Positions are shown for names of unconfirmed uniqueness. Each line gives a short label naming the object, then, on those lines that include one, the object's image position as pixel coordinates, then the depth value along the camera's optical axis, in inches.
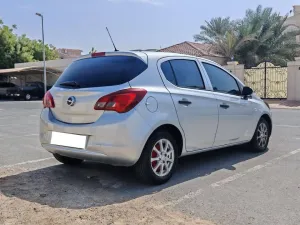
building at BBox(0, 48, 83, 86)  1328.7
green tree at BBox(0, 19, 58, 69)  1611.7
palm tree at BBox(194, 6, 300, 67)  1023.6
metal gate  845.2
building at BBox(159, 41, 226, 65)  1117.7
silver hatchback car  167.3
